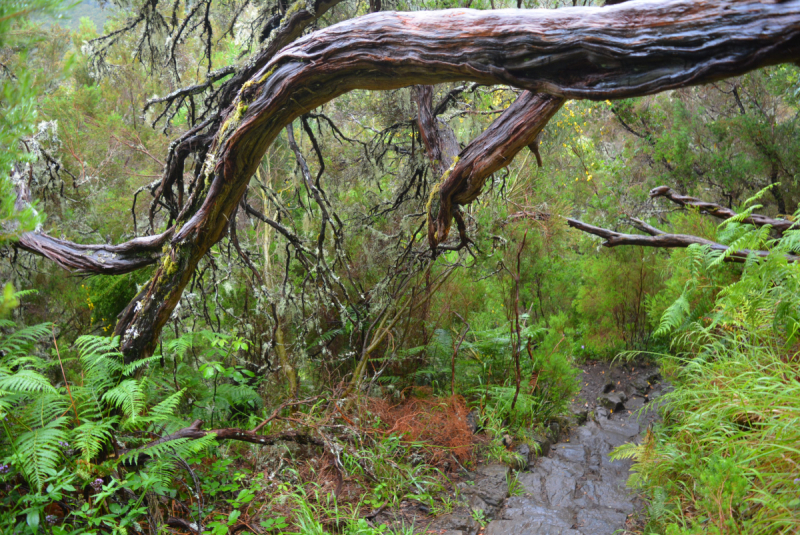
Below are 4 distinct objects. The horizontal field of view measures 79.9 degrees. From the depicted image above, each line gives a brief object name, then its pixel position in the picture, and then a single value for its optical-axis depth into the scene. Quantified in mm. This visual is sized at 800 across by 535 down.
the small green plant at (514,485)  4305
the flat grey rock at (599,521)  3734
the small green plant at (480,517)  3775
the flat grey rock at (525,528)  3633
